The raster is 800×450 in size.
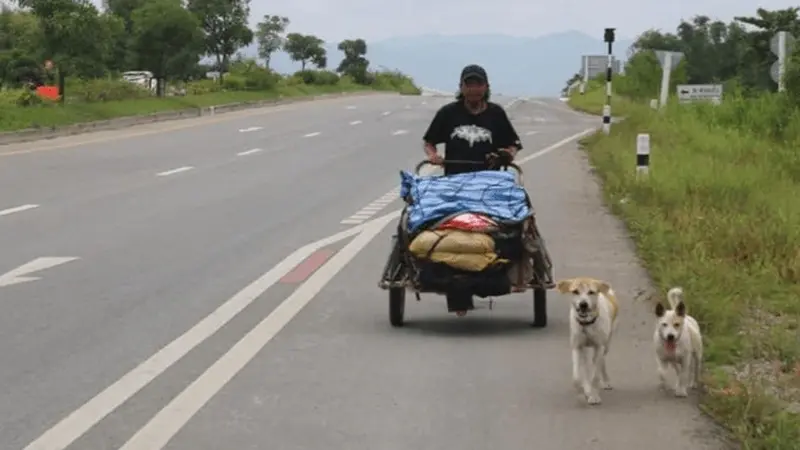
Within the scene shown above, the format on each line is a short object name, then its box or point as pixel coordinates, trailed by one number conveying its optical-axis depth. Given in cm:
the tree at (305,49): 9069
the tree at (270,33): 8206
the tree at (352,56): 9694
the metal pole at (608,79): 3403
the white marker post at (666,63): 3700
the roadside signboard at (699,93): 3644
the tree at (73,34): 3959
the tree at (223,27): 6194
